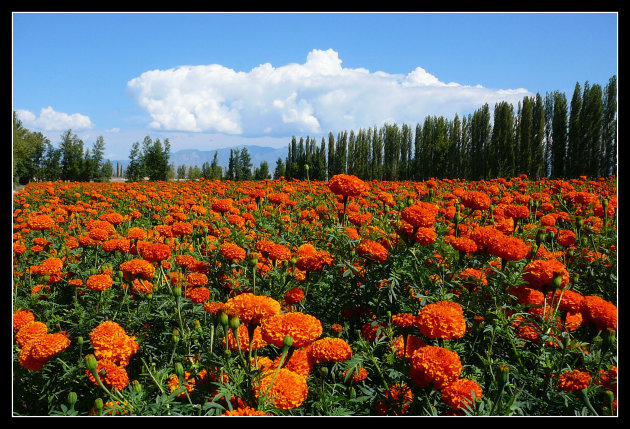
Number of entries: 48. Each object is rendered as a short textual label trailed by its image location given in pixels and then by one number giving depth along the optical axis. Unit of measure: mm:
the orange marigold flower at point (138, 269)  1800
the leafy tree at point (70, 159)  36062
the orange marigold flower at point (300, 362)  1190
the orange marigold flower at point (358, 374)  1308
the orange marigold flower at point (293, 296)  1722
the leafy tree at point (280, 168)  39594
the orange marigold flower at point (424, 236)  1682
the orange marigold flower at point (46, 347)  1347
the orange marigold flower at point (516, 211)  2422
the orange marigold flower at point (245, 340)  1214
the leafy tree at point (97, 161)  39609
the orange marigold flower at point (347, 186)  2156
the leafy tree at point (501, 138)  24530
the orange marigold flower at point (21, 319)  1607
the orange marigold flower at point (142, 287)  1871
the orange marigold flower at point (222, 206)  2688
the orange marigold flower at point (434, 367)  1104
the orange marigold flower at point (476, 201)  2342
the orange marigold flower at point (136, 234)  2285
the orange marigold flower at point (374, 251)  1707
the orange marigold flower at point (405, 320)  1472
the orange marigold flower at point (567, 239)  2336
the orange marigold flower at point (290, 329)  1093
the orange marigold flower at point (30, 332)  1397
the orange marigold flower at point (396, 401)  1238
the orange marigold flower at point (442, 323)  1225
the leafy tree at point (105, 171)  41625
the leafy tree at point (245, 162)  44625
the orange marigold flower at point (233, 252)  2104
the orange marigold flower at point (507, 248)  1602
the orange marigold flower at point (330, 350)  1201
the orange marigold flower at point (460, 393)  1098
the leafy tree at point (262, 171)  35966
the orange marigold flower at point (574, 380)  1193
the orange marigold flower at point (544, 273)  1509
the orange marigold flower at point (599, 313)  1385
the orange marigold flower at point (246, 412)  962
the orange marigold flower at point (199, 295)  1799
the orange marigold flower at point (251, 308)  1160
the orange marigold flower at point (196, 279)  1964
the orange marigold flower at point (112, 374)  1231
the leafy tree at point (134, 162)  42388
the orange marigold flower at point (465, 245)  1758
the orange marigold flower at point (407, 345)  1320
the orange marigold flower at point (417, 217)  1661
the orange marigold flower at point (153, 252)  1858
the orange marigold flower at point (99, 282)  1927
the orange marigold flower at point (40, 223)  2861
